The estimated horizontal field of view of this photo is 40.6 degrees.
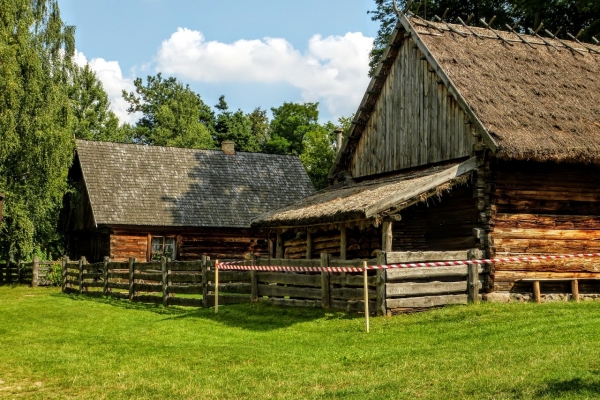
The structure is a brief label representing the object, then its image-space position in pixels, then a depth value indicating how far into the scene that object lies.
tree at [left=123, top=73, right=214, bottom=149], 59.78
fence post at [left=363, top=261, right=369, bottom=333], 14.72
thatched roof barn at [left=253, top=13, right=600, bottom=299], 18.14
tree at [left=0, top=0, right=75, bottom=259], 31.27
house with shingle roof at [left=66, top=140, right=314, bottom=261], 32.44
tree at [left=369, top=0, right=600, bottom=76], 33.88
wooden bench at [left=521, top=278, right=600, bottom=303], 18.28
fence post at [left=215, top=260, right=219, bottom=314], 19.20
